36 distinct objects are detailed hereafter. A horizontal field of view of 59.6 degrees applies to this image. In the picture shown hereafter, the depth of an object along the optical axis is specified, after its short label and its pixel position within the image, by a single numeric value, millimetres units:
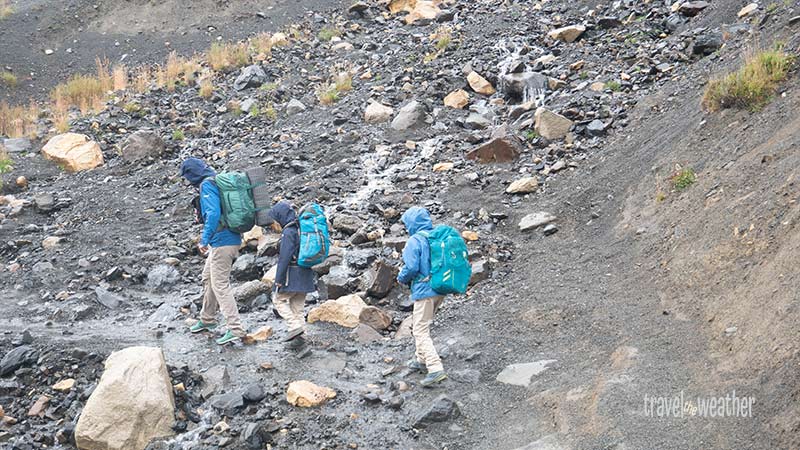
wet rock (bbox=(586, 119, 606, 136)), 10820
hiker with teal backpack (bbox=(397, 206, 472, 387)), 5926
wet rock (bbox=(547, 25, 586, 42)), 14930
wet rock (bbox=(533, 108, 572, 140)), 11203
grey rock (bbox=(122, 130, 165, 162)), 14156
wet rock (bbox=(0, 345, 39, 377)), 6520
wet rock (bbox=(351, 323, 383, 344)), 7223
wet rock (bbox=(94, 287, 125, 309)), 8641
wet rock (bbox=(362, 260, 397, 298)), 8180
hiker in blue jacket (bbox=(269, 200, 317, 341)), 6816
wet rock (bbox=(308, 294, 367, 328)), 7531
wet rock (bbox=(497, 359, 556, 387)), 5934
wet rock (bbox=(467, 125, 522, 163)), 10984
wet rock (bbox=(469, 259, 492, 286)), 8133
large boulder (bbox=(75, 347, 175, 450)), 5469
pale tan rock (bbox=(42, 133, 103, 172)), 14250
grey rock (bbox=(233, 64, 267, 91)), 17141
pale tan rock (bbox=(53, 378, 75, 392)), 6289
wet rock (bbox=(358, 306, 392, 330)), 7480
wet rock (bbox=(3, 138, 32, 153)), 15086
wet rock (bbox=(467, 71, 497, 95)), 14070
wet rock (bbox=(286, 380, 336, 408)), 5793
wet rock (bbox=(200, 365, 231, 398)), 6230
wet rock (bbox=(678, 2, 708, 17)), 13500
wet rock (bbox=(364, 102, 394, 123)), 13640
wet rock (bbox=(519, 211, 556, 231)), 9016
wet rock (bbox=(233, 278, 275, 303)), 8508
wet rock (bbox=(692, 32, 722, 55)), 11594
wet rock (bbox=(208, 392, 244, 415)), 5816
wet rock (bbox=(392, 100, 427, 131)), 13078
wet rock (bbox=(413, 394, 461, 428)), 5398
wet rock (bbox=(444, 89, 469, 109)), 13620
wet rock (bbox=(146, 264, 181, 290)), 9359
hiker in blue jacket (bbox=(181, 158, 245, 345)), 6875
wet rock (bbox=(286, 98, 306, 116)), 15016
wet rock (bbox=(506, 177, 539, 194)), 9953
